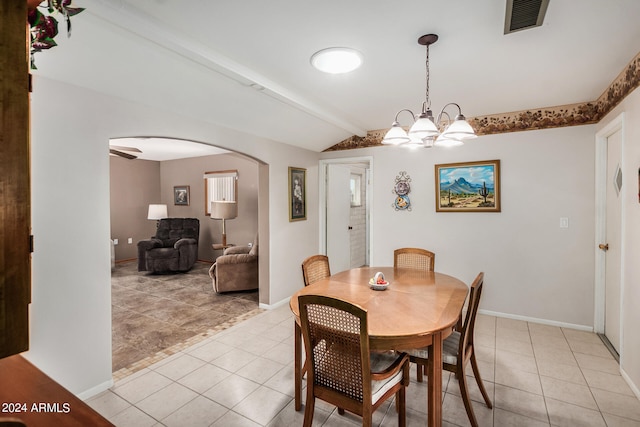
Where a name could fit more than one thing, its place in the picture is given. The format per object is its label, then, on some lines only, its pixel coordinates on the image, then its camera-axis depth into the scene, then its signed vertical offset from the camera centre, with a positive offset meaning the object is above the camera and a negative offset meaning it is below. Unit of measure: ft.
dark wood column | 1.85 +0.19
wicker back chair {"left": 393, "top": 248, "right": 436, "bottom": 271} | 10.49 -1.60
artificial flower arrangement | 2.48 +1.57
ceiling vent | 5.21 +3.39
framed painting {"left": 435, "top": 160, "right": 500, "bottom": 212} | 12.25 +0.96
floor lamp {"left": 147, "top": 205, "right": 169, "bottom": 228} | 22.26 +0.02
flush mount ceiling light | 6.95 +3.44
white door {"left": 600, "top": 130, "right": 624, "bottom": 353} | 9.33 -0.97
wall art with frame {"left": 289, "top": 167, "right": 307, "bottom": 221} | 14.47 +0.82
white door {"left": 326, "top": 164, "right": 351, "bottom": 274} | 16.78 -0.30
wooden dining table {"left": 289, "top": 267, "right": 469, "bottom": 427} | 5.43 -1.97
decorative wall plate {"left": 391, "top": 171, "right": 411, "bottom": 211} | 14.01 +0.87
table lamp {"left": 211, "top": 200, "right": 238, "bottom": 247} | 19.22 +0.12
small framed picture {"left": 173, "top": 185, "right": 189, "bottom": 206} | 24.25 +1.32
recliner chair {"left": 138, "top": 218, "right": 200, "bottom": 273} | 19.13 -2.20
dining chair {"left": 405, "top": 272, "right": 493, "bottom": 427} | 6.22 -2.94
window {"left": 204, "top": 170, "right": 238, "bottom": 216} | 21.93 +1.80
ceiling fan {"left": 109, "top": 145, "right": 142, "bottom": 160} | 15.87 +3.12
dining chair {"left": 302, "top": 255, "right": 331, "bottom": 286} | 8.63 -1.66
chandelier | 6.52 +1.66
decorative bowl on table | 7.77 -1.79
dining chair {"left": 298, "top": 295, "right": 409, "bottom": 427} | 5.05 -2.59
